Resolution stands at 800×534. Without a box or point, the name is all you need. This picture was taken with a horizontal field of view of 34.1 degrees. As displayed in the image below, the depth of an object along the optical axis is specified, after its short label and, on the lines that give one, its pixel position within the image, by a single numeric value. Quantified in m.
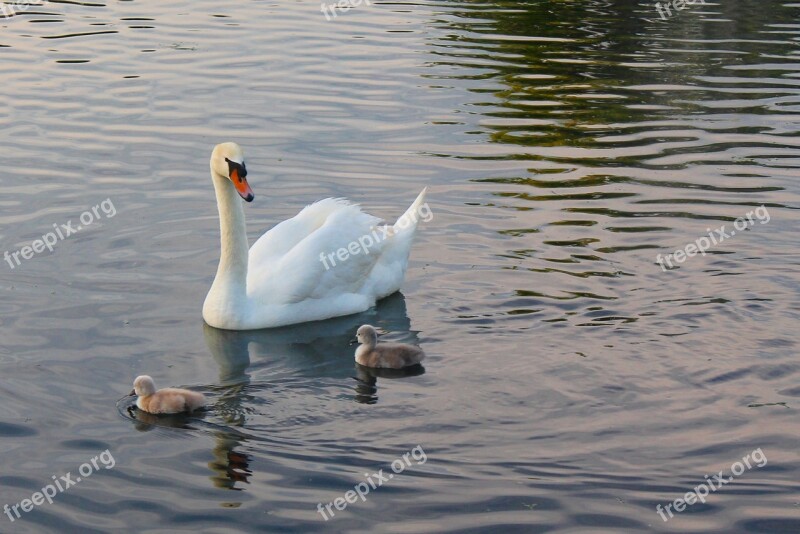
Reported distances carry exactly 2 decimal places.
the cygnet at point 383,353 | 10.08
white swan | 11.18
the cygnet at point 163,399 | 9.13
